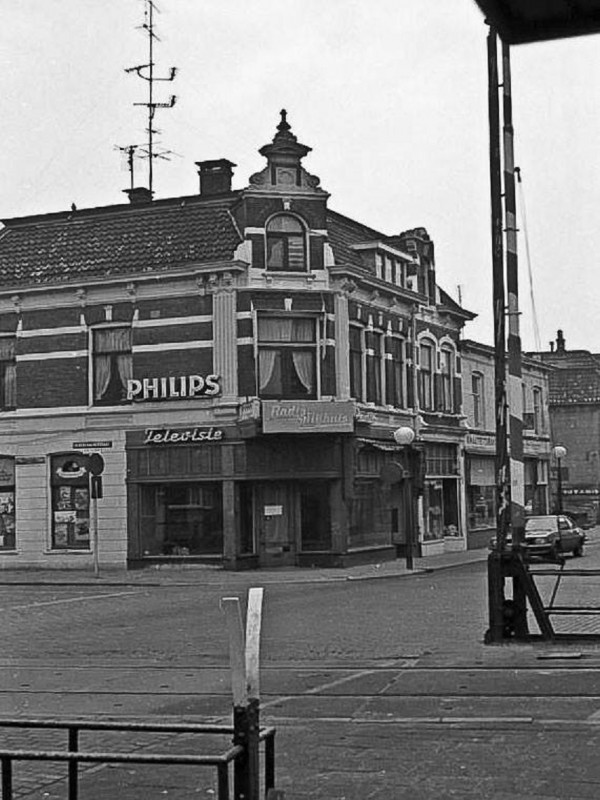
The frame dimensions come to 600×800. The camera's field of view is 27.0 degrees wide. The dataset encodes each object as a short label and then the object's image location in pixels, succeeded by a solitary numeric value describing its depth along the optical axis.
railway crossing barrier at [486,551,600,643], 13.37
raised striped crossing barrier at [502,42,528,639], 13.48
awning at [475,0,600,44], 2.72
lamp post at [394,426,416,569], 32.56
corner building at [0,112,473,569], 33.31
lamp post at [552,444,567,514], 45.09
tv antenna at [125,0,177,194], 38.12
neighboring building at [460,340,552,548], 45.56
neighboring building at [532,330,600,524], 70.06
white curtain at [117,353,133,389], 34.59
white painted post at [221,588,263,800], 4.17
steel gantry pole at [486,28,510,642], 13.48
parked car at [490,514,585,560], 35.47
